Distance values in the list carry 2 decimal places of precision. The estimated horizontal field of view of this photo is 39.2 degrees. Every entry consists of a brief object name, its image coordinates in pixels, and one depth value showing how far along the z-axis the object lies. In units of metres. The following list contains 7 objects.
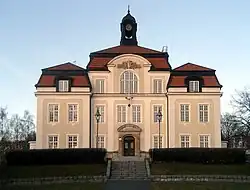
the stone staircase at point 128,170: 26.61
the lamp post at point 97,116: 33.65
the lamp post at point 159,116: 33.09
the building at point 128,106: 35.80
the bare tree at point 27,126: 63.96
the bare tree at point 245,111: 38.79
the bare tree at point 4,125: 50.20
